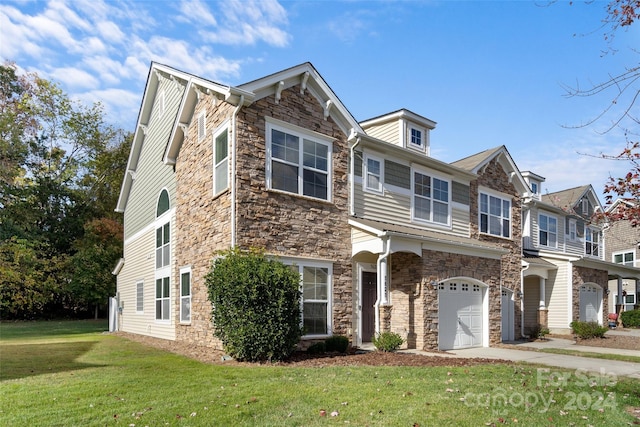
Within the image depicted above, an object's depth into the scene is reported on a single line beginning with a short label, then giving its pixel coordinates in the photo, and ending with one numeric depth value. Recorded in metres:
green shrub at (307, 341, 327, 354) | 11.50
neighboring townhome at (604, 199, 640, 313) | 30.91
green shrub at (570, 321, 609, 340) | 17.80
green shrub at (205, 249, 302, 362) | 9.98
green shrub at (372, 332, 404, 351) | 12.13
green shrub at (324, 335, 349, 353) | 11.87
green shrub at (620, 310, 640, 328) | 25.30
